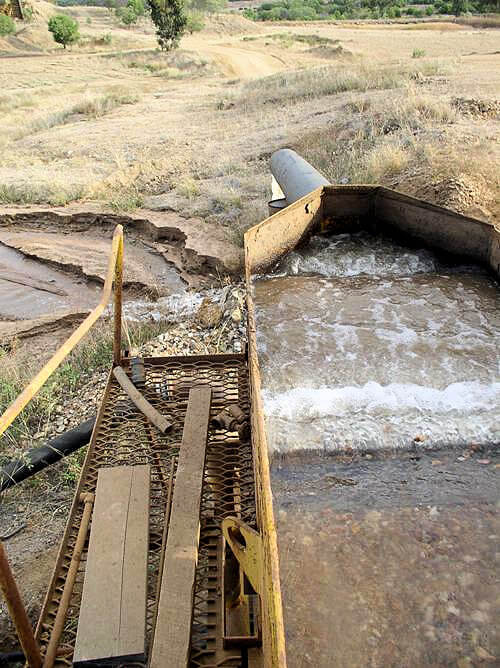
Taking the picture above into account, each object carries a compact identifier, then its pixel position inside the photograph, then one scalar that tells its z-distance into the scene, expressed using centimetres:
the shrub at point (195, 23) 3762
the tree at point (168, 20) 2803
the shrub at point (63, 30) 3300
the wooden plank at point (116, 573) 195
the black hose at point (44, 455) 362
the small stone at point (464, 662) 221
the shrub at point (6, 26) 3488
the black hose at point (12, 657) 254
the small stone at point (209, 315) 539
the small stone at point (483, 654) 223
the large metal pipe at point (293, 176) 568
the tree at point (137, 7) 4297
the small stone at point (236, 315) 523
